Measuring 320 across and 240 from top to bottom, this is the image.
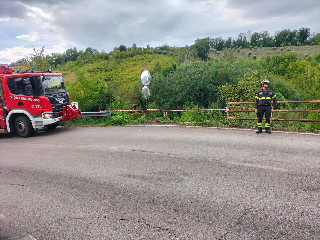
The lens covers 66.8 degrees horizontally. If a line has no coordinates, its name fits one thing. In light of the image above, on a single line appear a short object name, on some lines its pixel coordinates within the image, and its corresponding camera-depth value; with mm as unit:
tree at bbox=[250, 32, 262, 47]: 102350
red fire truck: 10305
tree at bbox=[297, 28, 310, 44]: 98638
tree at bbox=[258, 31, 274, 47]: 97381
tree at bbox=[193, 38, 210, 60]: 82750
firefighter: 9078
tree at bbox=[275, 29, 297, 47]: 97219
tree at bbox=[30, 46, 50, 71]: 20672
